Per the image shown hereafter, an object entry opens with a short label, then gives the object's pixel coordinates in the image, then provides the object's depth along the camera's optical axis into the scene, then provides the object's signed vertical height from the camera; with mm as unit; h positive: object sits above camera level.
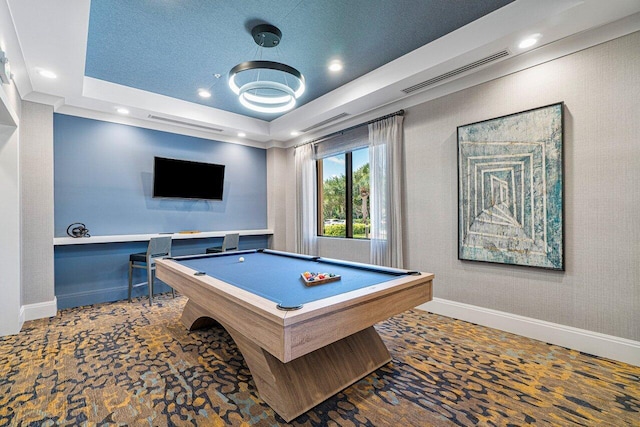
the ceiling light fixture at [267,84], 2707 +1211
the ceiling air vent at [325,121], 4680 +1488
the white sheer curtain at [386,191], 4137 +286
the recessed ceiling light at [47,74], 3143 +1489
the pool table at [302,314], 1578 -626
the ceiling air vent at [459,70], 3006 +1551
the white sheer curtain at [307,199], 5613 +223
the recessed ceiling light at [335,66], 3635 +1811
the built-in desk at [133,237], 3972 -390
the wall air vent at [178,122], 4680 +1481
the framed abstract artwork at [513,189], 2885 +217
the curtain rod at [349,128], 4180 +1348
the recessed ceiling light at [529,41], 2688 +1567
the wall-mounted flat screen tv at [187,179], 4914 +565
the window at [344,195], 5113 +293
